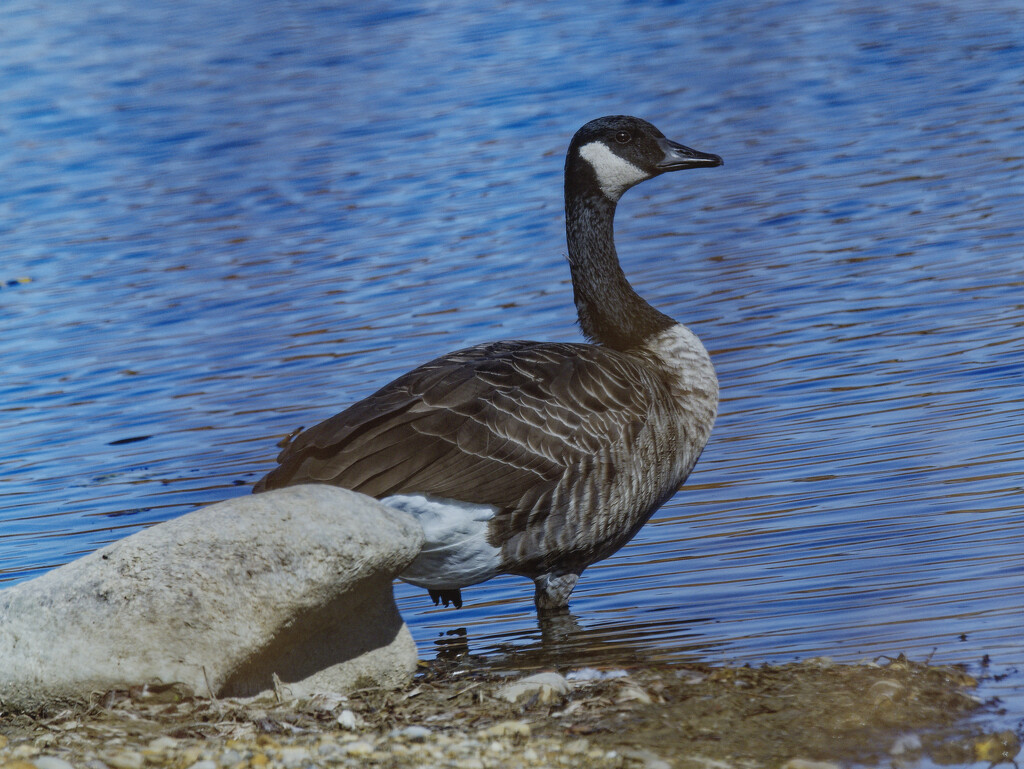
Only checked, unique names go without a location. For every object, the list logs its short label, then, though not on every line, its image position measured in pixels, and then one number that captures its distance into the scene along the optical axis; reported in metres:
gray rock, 10.65
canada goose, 12.57
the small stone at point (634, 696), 10.79
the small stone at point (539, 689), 10.89
